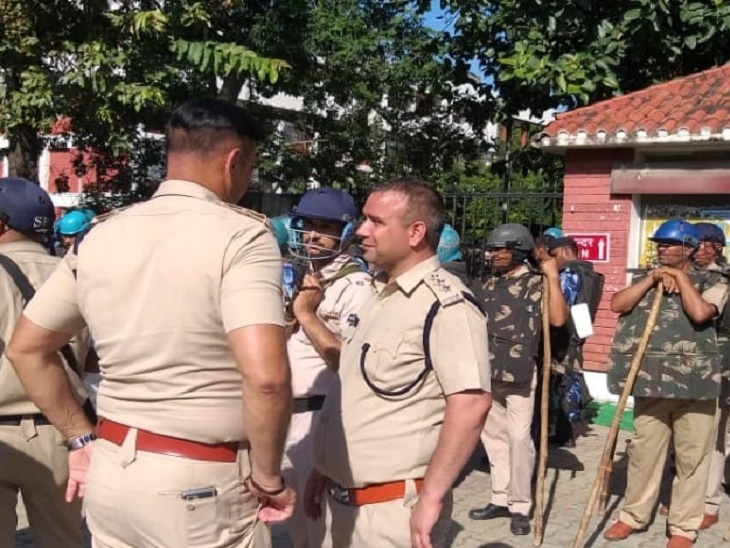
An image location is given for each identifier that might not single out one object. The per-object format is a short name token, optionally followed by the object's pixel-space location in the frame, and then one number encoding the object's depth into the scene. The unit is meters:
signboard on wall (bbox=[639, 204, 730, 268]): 8.51
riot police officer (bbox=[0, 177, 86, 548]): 3.23
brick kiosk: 8.41
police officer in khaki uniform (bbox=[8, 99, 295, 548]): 2.17
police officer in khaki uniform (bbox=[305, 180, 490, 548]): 2.56
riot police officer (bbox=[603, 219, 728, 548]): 4.85
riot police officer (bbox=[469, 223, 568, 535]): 5.37
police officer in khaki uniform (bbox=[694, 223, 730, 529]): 5.34
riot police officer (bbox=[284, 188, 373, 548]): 3.51
